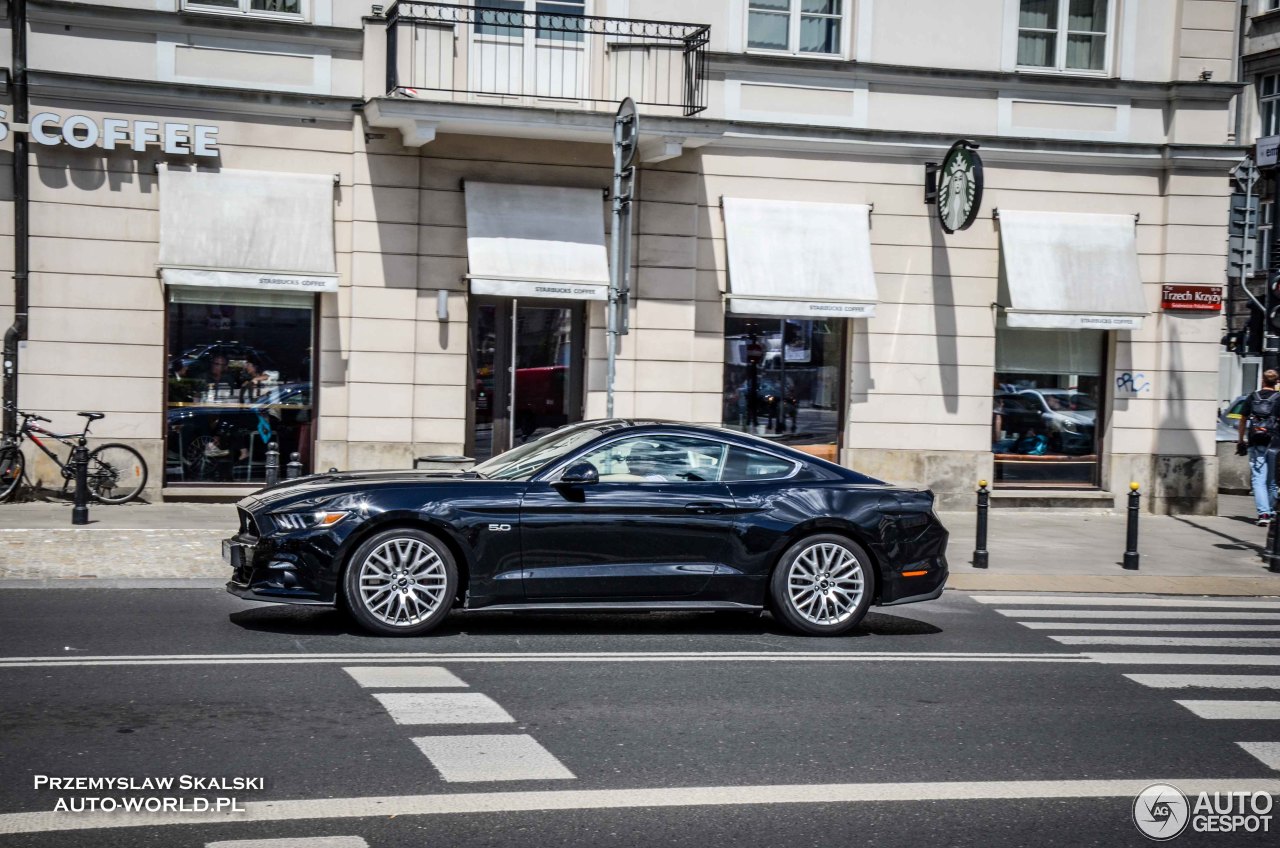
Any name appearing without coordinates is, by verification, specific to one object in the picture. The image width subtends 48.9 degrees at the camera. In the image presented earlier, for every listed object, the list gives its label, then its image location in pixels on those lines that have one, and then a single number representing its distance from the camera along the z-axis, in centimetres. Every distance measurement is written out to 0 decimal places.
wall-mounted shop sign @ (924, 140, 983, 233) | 1738
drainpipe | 1578
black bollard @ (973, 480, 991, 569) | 1393
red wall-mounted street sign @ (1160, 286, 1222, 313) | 1939
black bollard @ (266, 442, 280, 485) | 1389
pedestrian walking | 1722
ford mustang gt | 890
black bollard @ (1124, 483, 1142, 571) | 1423
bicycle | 1572
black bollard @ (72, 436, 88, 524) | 1398
